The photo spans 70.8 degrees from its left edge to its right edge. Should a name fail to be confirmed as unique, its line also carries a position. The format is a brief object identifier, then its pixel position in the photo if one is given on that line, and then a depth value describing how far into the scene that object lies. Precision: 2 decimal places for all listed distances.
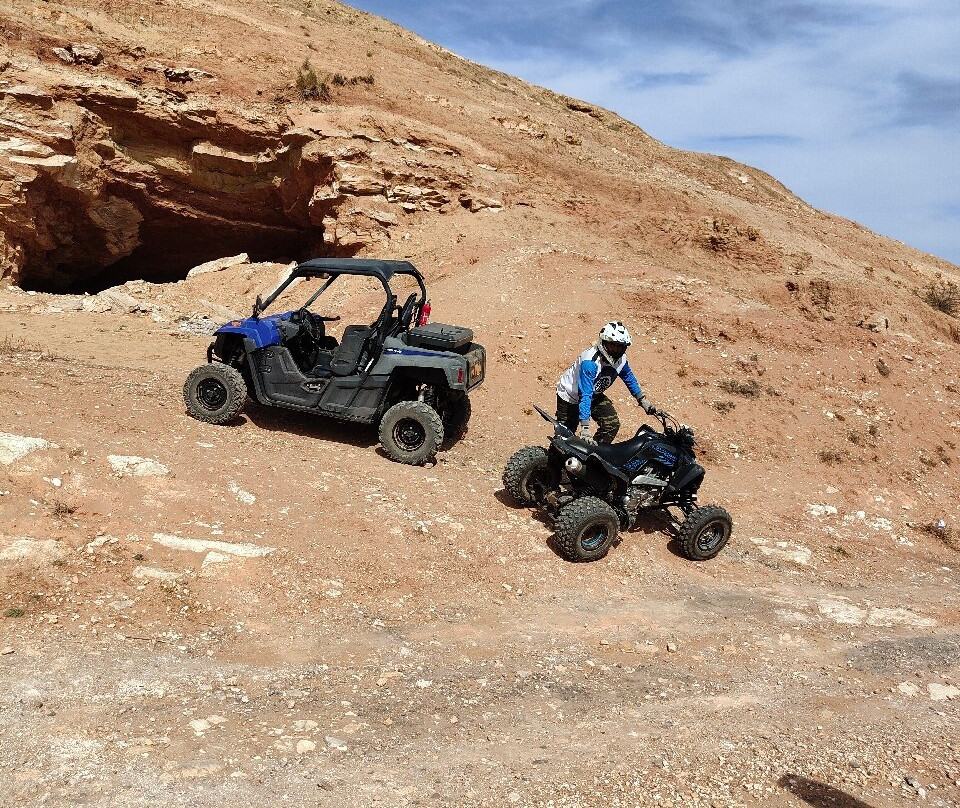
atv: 6.14
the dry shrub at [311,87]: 16.83
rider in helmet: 6.60
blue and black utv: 7.59
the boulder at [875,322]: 13.31
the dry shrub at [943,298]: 15.90
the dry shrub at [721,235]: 15.75
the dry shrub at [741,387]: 11.12
